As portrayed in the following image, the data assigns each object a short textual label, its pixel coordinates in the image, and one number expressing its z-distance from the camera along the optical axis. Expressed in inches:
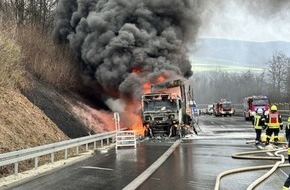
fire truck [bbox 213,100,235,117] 2386.8
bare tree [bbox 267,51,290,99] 4007.9
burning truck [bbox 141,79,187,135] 894.4
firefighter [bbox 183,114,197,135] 1007.1
